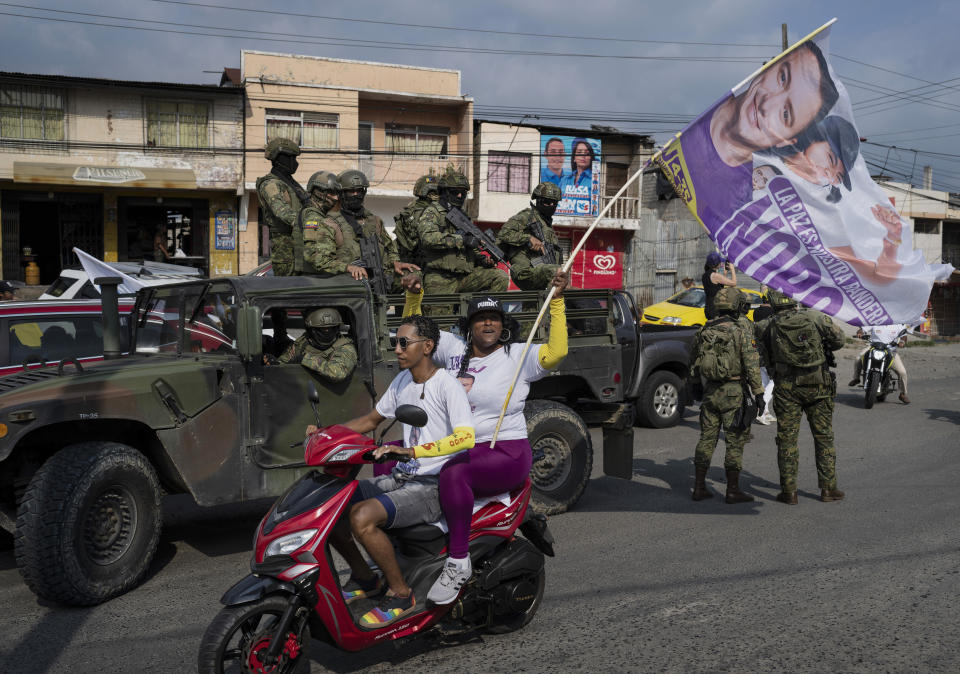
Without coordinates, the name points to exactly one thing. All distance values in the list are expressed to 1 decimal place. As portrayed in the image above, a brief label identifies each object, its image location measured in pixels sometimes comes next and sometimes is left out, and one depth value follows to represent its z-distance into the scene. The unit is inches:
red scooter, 137.8
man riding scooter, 155.2
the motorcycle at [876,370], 539.5
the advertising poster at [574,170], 1299.2
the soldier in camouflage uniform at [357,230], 310.2
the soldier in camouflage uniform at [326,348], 236.7
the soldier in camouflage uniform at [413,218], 340.5
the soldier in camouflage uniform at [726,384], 301.4
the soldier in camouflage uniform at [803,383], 300.0
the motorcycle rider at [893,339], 547.5
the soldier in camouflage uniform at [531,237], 345.4
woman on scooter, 163.0
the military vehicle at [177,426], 193.5
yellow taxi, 656.4
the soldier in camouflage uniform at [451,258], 333.4
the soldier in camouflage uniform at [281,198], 308.8
